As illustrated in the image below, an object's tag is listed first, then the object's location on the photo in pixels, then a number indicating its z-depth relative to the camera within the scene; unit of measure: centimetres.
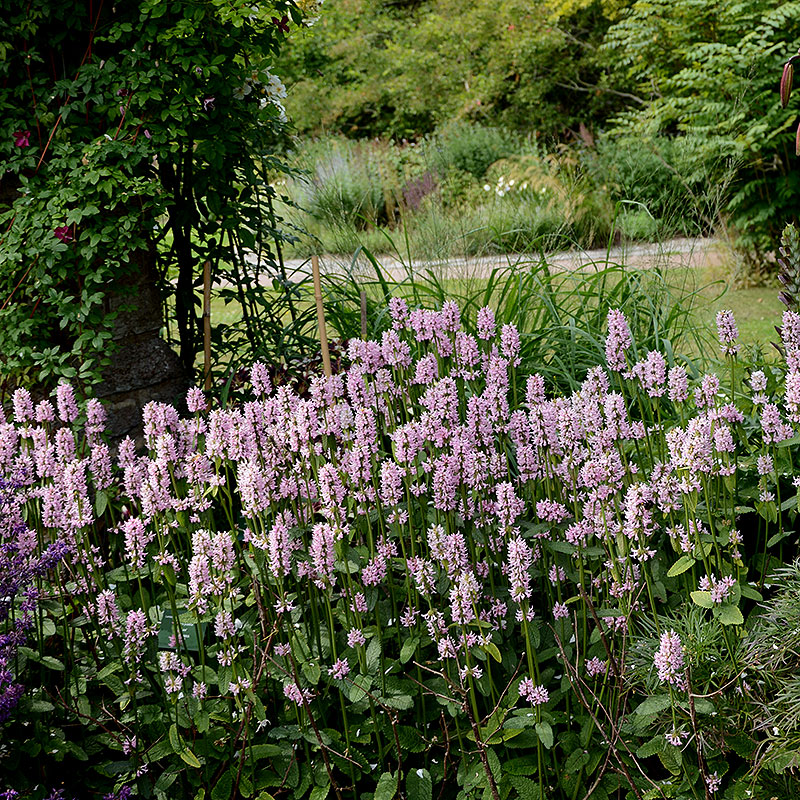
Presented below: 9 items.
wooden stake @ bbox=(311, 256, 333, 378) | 255
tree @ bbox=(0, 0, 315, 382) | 291
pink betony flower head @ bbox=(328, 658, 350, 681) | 188
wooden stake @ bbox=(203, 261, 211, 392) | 314
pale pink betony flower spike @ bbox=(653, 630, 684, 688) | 157
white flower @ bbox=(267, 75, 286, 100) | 342
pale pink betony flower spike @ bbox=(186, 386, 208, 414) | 239
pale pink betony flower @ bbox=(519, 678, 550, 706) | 174
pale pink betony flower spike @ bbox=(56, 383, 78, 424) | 231
